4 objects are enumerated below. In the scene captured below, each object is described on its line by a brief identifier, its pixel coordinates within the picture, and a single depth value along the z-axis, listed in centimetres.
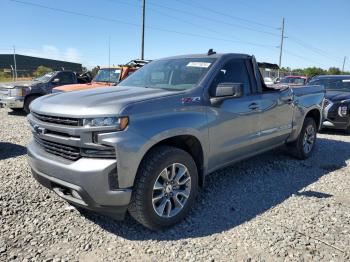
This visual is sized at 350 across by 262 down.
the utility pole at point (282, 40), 4300
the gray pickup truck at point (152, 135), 287
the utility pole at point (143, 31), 2188
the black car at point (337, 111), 880
